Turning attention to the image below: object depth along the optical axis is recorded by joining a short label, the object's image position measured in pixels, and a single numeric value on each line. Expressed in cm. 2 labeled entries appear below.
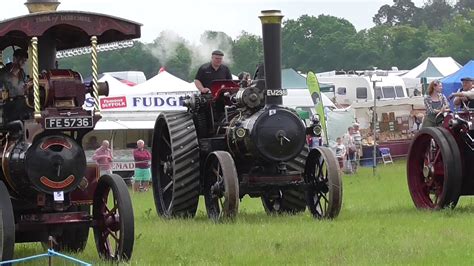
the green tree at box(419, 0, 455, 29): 11925
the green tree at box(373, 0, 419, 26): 12269
